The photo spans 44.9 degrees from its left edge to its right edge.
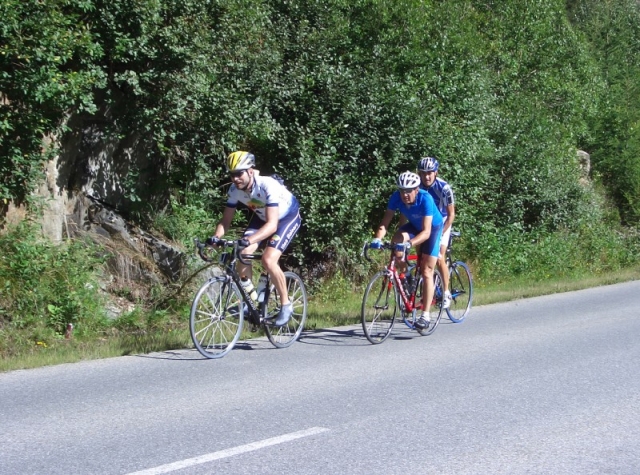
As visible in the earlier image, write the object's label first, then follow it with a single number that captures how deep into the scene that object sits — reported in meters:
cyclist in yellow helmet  8.27
